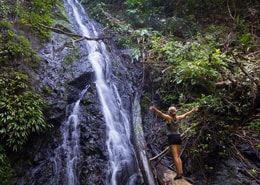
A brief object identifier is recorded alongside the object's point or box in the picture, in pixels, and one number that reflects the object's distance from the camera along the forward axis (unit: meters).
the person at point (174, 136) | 4.66
